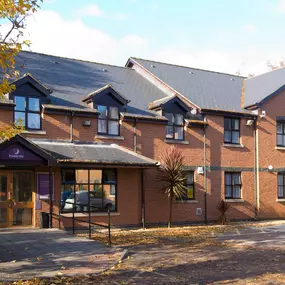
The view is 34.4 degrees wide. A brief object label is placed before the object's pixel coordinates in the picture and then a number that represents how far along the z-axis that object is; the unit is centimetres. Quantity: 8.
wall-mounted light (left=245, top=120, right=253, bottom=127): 2400
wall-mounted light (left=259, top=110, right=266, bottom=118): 2434
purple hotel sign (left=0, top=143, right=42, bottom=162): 1562
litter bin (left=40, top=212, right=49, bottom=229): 1750
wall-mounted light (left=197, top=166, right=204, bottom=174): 2221
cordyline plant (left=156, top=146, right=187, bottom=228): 2003
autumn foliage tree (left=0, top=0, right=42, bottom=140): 942
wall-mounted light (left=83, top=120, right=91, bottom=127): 1931
